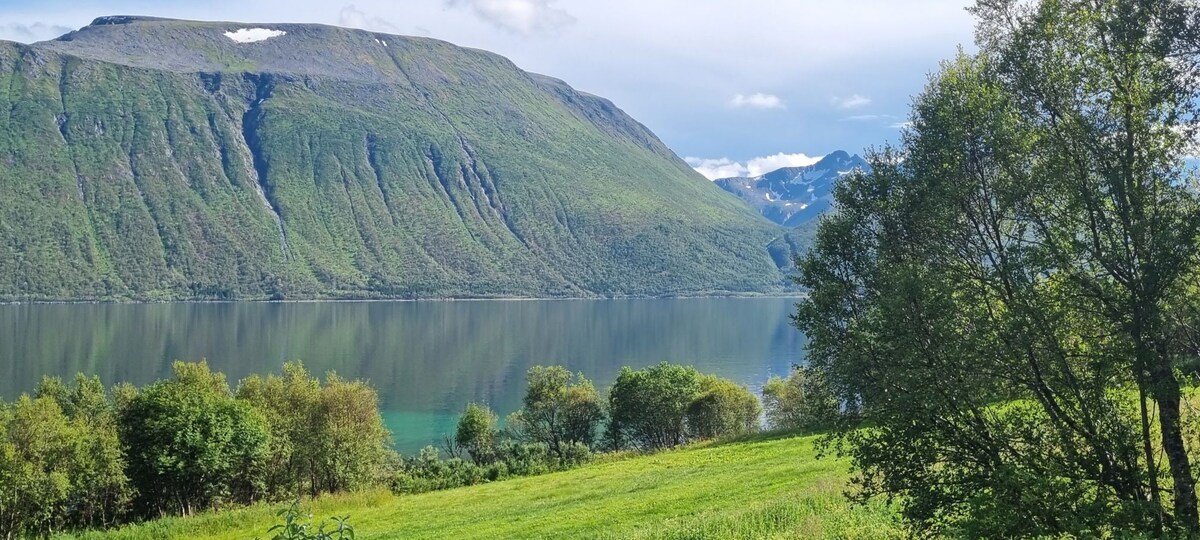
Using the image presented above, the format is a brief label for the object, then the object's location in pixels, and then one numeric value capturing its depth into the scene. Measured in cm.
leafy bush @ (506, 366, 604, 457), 7125
